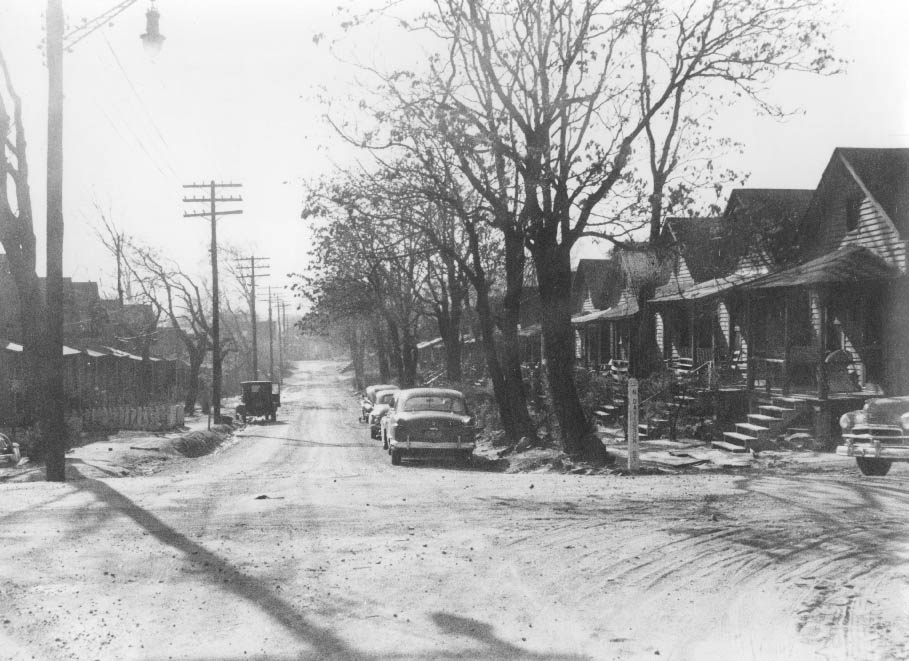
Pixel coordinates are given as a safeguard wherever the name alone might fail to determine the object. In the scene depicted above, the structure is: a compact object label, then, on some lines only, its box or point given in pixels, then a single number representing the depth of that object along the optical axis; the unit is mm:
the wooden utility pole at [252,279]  62631
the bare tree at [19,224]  20141
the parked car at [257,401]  45688
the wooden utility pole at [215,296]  38531
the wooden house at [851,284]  19312
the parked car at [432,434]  19625
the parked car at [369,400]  39969
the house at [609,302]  33188
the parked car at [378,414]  30669
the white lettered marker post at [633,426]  14719
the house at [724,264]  25984
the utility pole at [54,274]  15203
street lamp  15914
